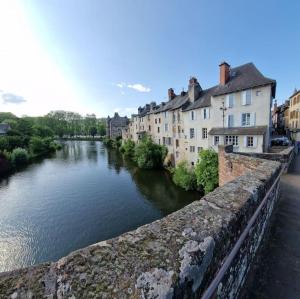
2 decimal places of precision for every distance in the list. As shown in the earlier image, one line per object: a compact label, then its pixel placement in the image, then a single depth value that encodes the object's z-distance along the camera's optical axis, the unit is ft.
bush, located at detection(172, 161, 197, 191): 76.59
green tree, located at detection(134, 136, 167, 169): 115.34
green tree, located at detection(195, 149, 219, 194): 61.17
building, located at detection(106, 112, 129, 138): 289.53
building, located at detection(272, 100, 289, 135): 151.00
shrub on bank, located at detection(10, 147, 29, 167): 126.84
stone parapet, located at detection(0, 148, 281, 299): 3.78
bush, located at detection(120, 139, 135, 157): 165.48
